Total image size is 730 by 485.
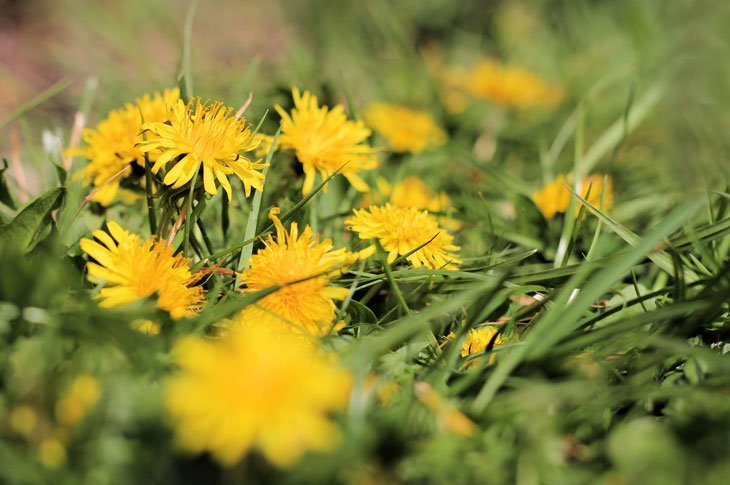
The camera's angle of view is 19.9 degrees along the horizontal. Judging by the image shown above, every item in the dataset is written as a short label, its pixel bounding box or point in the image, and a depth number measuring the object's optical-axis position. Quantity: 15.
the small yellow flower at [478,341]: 0.57
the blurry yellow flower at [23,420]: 0.52
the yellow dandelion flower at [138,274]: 0.55
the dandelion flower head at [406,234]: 0.58
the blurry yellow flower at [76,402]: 0.52
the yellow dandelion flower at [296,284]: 0.55
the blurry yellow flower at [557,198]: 0.64
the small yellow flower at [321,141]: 0.60
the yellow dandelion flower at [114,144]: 0.60
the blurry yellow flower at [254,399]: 0.50
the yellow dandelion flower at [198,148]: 0.56
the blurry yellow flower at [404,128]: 0.69
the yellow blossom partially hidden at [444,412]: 0.53
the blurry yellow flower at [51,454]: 0.52
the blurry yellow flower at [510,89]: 0.89
